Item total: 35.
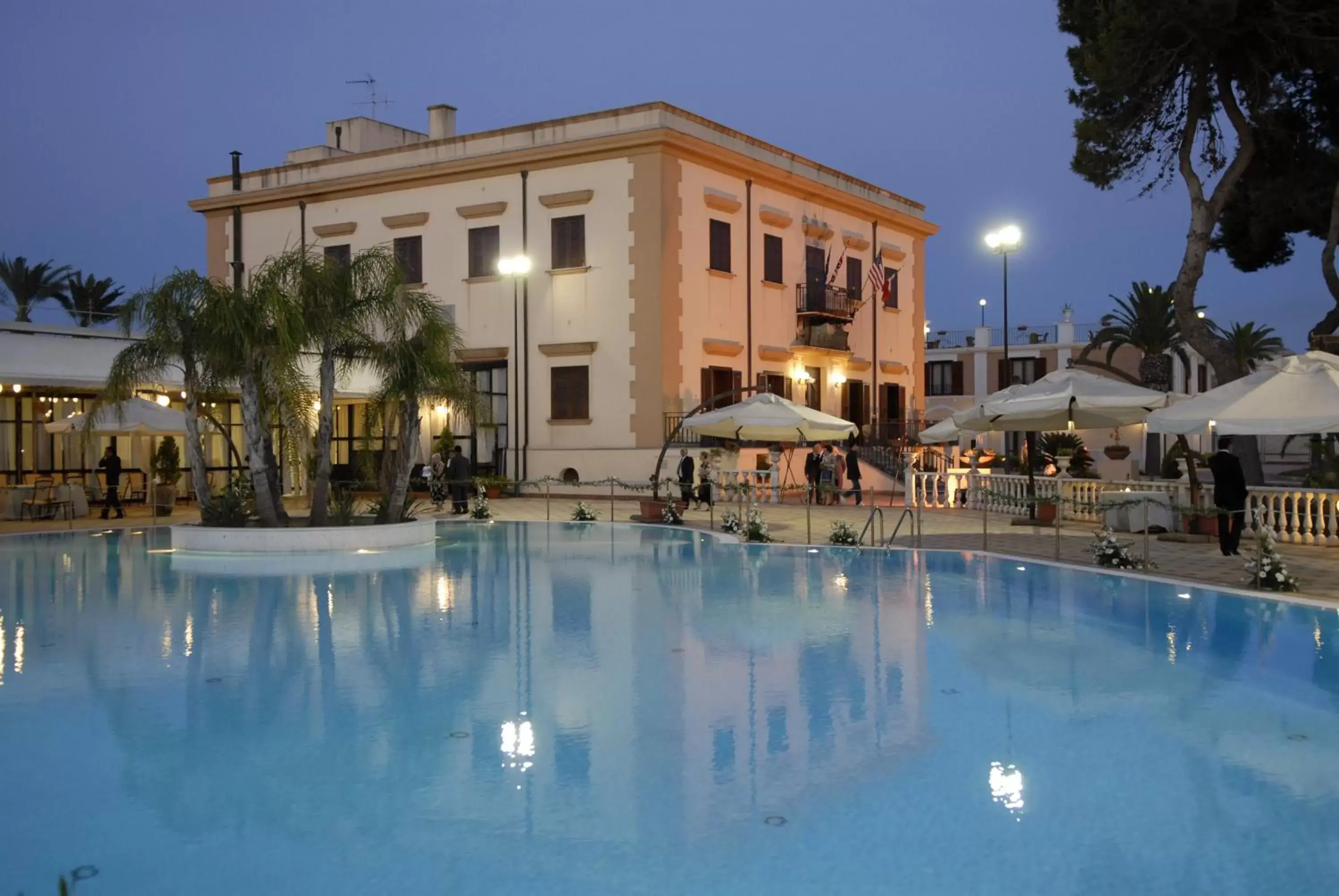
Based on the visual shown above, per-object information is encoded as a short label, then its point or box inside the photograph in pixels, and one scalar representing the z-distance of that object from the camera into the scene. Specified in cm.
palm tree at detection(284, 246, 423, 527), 1709
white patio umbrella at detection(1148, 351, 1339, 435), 1353
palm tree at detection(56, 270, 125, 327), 5078
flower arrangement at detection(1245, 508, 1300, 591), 1200
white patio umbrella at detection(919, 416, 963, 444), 2402
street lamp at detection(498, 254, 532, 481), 2845
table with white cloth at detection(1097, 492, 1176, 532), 1780
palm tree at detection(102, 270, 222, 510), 1719
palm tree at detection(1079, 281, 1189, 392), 4041
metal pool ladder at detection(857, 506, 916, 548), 1653
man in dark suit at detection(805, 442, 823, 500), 2638
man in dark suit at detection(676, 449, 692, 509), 2448
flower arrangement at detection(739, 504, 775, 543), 1805
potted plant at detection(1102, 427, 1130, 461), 3981
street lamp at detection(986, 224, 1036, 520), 2311
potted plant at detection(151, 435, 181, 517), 2400
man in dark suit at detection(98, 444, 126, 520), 2356
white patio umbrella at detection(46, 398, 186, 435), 2183
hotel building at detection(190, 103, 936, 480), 2711
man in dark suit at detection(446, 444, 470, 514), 2397
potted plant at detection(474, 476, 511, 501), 2722
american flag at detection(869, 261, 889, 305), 2923
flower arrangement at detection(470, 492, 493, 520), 2245
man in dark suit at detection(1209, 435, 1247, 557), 1529
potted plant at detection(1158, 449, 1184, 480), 3150
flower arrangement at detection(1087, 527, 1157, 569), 1398
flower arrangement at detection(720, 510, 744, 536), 1959
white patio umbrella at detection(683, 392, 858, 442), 1972
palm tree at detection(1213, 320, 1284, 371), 4072
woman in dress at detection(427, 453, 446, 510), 2516
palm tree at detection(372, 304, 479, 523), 1777
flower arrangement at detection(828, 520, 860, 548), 1730
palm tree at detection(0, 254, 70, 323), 4906
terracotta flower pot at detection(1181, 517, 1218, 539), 1745
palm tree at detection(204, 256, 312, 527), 1639
